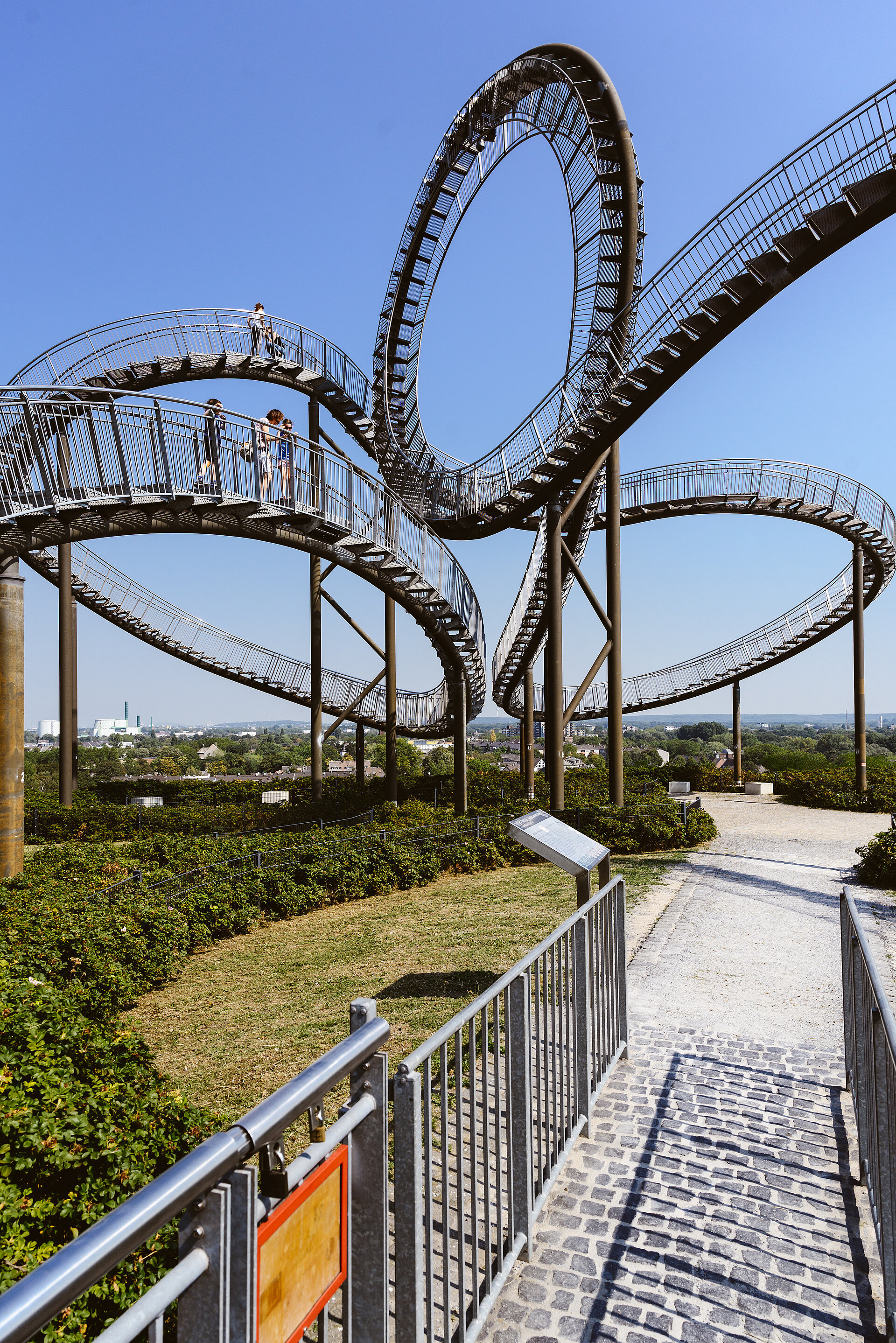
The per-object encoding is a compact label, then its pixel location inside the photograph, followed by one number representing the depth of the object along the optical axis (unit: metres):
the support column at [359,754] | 27.50
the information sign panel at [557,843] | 5.67
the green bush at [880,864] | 12.22
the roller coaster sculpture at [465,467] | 11.48
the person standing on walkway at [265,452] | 12.74
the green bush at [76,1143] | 2.81
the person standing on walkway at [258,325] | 20.34
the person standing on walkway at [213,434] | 12.11
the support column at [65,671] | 19.00
